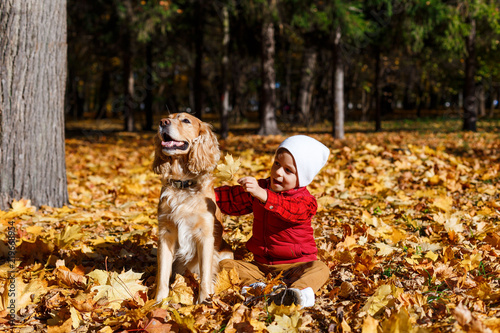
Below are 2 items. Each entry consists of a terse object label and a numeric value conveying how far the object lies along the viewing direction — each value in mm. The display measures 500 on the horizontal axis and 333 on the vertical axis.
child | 2551
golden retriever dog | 2621
